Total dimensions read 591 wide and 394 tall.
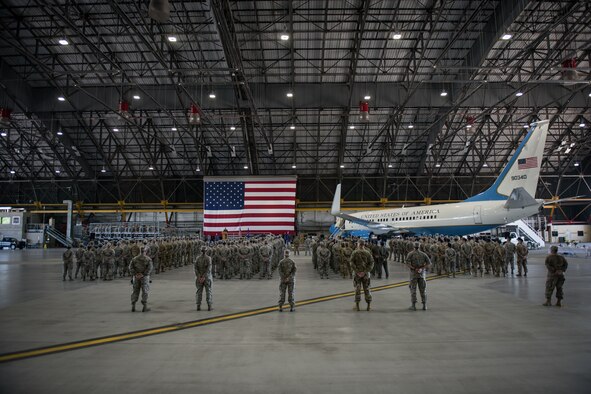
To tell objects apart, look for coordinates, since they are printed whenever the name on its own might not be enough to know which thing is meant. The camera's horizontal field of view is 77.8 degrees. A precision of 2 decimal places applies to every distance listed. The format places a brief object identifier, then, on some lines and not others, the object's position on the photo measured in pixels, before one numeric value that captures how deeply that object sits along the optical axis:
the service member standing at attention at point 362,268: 8.83
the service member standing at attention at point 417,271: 8.67
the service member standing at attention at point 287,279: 8.75
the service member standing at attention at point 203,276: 8.89
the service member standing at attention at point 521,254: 14.50
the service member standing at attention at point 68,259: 14.29
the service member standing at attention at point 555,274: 8.90
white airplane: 19.42
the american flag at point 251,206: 29.98
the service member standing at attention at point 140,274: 8.74
